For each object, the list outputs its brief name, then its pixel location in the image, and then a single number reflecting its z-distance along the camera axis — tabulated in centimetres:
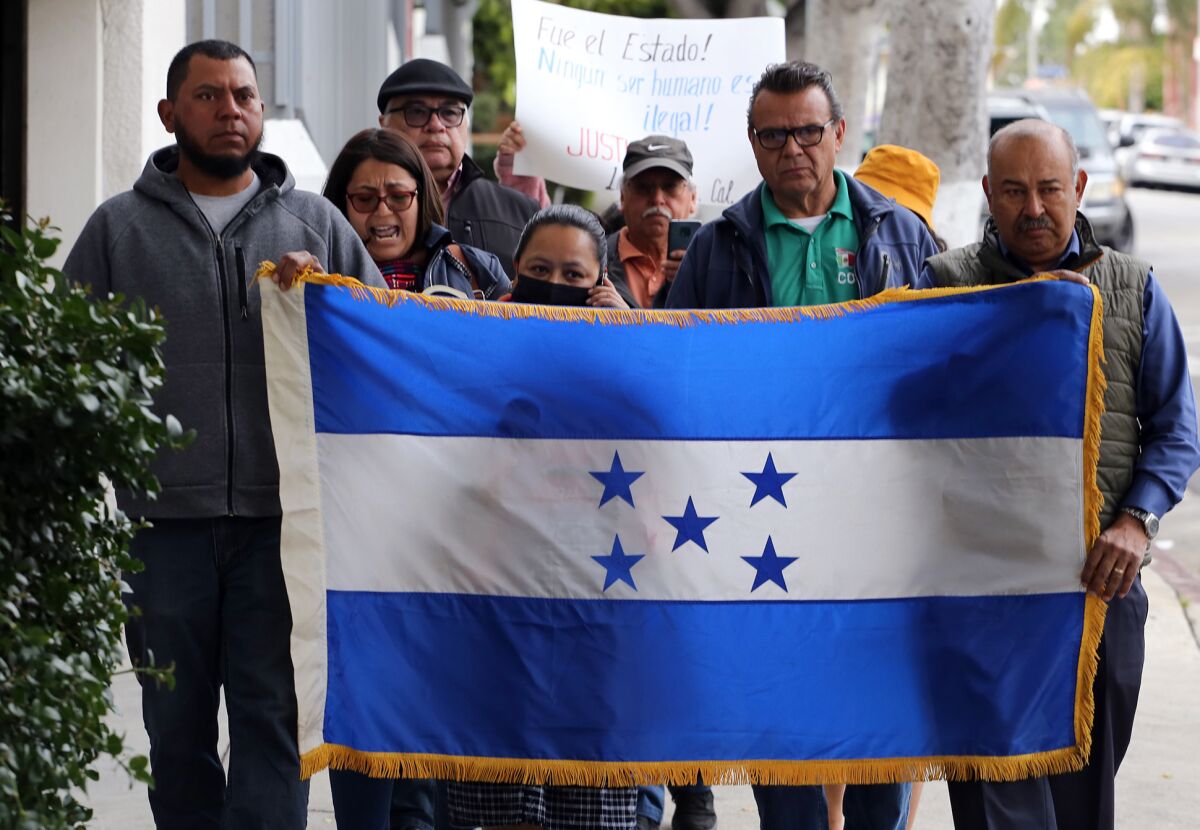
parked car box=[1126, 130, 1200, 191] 4547
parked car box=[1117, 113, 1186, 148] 4841
